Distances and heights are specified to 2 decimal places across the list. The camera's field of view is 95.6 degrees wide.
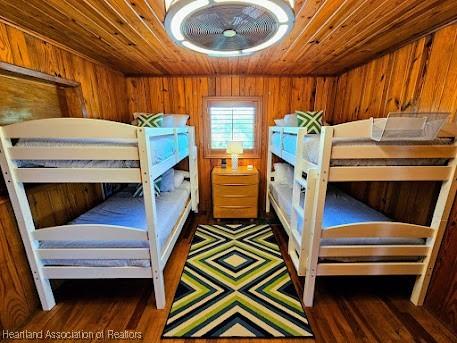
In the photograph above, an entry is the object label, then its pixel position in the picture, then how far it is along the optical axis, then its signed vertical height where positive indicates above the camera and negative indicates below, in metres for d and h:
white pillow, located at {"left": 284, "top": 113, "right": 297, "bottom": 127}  2.53 -0.01
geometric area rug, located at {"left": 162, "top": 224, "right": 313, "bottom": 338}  1.37 -1.36
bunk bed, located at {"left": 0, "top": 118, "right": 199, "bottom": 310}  1.17 -0.36
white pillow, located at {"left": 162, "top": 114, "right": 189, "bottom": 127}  2.72 -0.01
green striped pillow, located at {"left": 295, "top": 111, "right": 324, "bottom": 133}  2.38 -0.02
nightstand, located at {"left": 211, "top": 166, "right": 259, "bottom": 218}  2.71 -0.95
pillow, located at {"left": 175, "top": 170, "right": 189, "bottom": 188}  2.65 -0.75
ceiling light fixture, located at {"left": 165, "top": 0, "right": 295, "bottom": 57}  0.84 +0.43
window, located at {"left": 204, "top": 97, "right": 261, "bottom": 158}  2.97 -0.07
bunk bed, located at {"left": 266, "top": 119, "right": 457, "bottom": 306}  1.24 -0.66
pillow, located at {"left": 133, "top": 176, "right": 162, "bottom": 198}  2.29 -0.78
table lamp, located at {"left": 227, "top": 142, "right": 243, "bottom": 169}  2.81 -0.38
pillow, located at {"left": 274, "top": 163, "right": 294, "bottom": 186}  2.68 -0.70
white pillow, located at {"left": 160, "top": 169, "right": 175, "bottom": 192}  2.46 -0.74
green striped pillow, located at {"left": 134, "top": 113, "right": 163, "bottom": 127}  2.57 -0.01
